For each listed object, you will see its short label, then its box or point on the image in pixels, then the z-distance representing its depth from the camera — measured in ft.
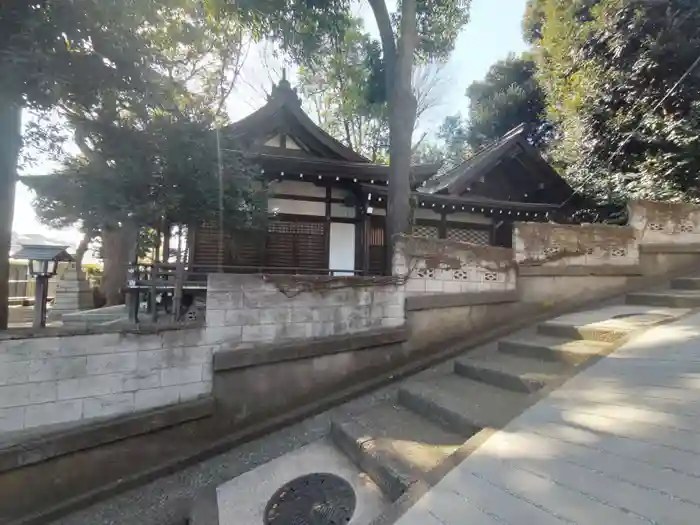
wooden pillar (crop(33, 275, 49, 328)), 11.64
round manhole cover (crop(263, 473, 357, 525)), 9.53
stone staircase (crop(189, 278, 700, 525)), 9.82
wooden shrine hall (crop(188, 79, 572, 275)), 26.14
